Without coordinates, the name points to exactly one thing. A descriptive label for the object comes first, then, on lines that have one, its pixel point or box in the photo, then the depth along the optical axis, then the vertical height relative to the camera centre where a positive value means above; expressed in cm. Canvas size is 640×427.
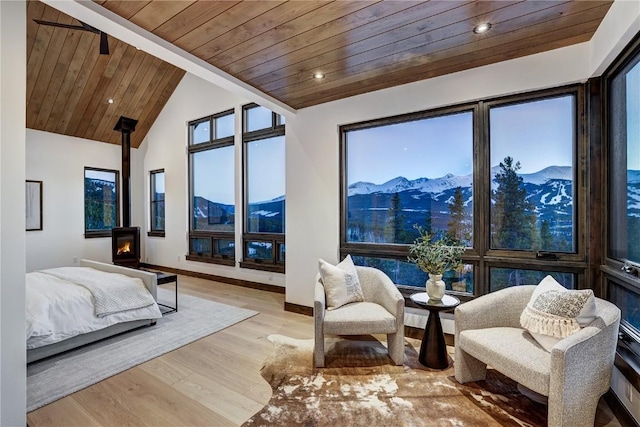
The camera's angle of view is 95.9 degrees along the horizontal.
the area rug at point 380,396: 189 -136
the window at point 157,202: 705 +30
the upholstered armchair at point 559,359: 163 -94
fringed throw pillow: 182 -68
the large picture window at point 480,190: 259 +23
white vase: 257 -67
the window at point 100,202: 649 +31
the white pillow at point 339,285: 280 -72
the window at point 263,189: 508 +46
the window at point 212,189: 578 +53
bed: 258 -96
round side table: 251 -112
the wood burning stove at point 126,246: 577 -63
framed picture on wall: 560 +20
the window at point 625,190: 194 +15
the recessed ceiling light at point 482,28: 218 +141
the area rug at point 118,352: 226 -134
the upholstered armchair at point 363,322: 250 -95
